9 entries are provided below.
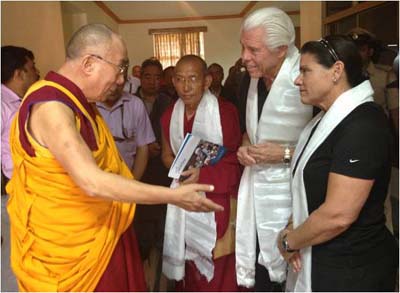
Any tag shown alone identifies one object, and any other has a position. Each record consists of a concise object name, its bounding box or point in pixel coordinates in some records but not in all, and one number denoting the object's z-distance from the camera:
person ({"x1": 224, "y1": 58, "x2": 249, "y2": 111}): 2.98
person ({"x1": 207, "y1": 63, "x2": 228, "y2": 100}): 3.09
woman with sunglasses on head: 0.95
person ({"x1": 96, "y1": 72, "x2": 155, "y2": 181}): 1.94
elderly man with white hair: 1.37
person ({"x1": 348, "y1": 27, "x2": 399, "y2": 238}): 1.74
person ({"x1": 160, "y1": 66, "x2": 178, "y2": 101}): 2.72
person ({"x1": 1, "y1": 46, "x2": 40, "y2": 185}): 1.94
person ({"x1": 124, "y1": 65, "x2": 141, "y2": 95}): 2.45
